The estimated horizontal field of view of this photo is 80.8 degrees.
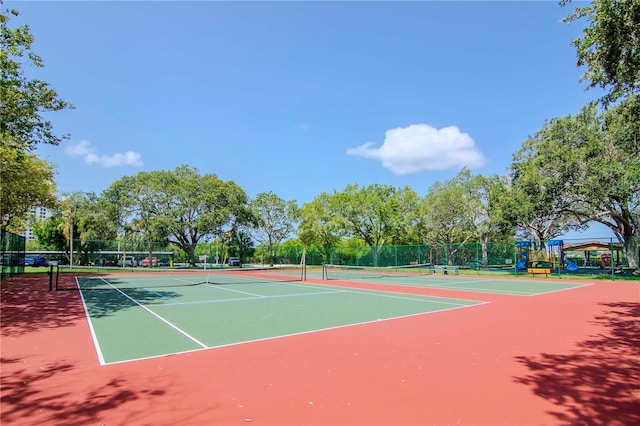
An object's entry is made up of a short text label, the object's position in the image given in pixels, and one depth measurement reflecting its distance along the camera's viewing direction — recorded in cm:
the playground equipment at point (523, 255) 3018
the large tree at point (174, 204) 4209
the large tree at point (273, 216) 5275
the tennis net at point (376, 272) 2786
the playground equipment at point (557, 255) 2688
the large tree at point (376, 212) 4534
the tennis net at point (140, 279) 1970
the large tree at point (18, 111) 1251
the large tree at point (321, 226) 4703
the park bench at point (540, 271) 2558
